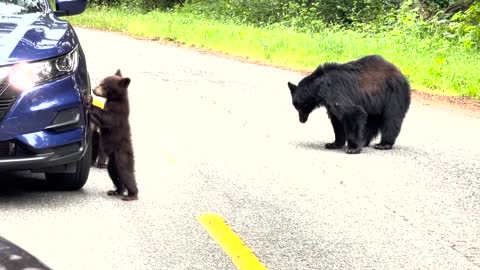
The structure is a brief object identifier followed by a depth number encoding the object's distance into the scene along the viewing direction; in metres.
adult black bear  9.05
